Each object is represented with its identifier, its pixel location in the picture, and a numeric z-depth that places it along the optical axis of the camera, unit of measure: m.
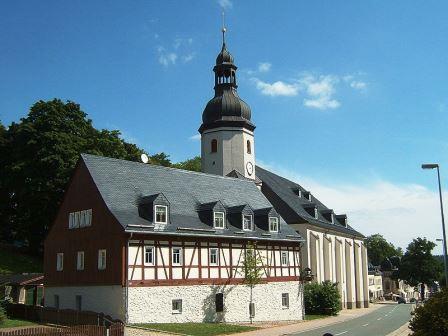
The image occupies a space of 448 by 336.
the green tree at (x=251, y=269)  38.62
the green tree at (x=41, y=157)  52.81
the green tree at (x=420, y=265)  109.19
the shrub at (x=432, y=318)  18.22
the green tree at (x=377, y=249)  148.38
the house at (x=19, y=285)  38.22
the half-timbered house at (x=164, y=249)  33.25
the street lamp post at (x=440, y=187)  28.94
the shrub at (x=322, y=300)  48.66
